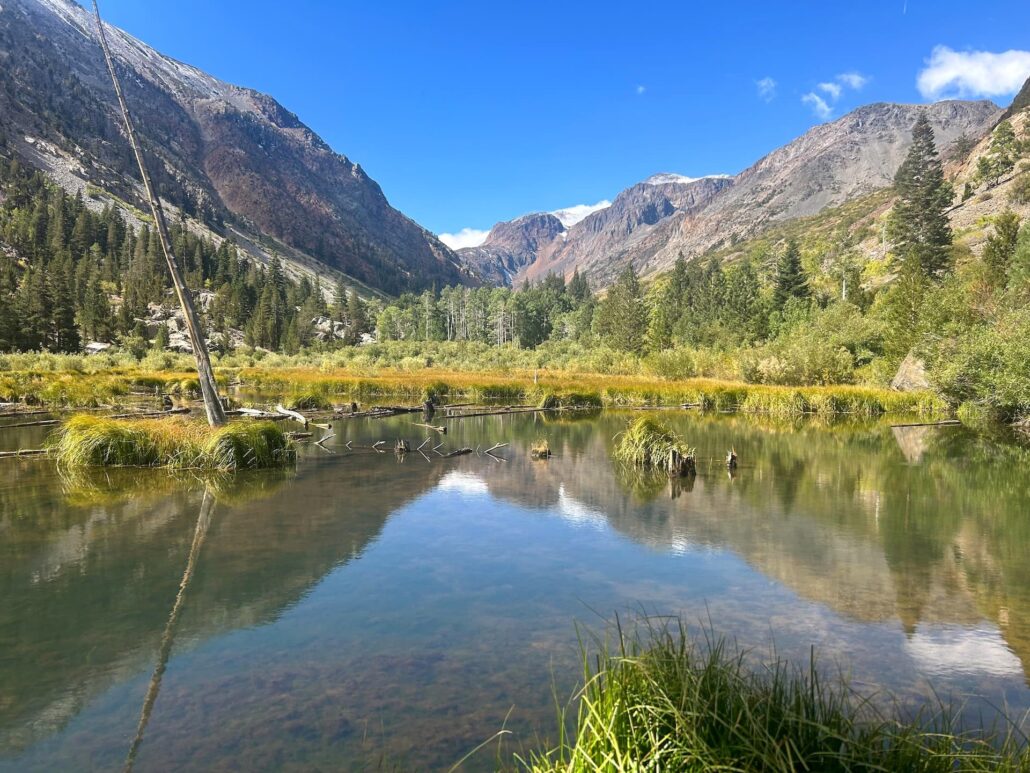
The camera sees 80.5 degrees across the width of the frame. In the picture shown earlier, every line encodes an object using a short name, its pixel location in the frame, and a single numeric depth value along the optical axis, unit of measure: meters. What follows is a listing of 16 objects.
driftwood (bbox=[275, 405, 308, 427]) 24.38
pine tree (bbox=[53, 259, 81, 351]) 67.94
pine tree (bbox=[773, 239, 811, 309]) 90.62
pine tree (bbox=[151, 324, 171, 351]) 81.31
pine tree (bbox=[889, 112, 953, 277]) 77.75
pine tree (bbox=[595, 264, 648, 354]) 94.94
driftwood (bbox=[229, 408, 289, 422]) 24.11
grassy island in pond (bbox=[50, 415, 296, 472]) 16.89
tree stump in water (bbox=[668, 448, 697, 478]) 17.84
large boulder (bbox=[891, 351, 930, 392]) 43.20
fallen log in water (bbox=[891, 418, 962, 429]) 31.51
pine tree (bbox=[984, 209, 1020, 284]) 58.92
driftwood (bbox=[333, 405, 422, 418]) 31.72
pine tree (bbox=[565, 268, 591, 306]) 163.88
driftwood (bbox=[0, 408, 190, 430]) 24.31
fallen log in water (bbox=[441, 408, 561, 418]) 34.36
